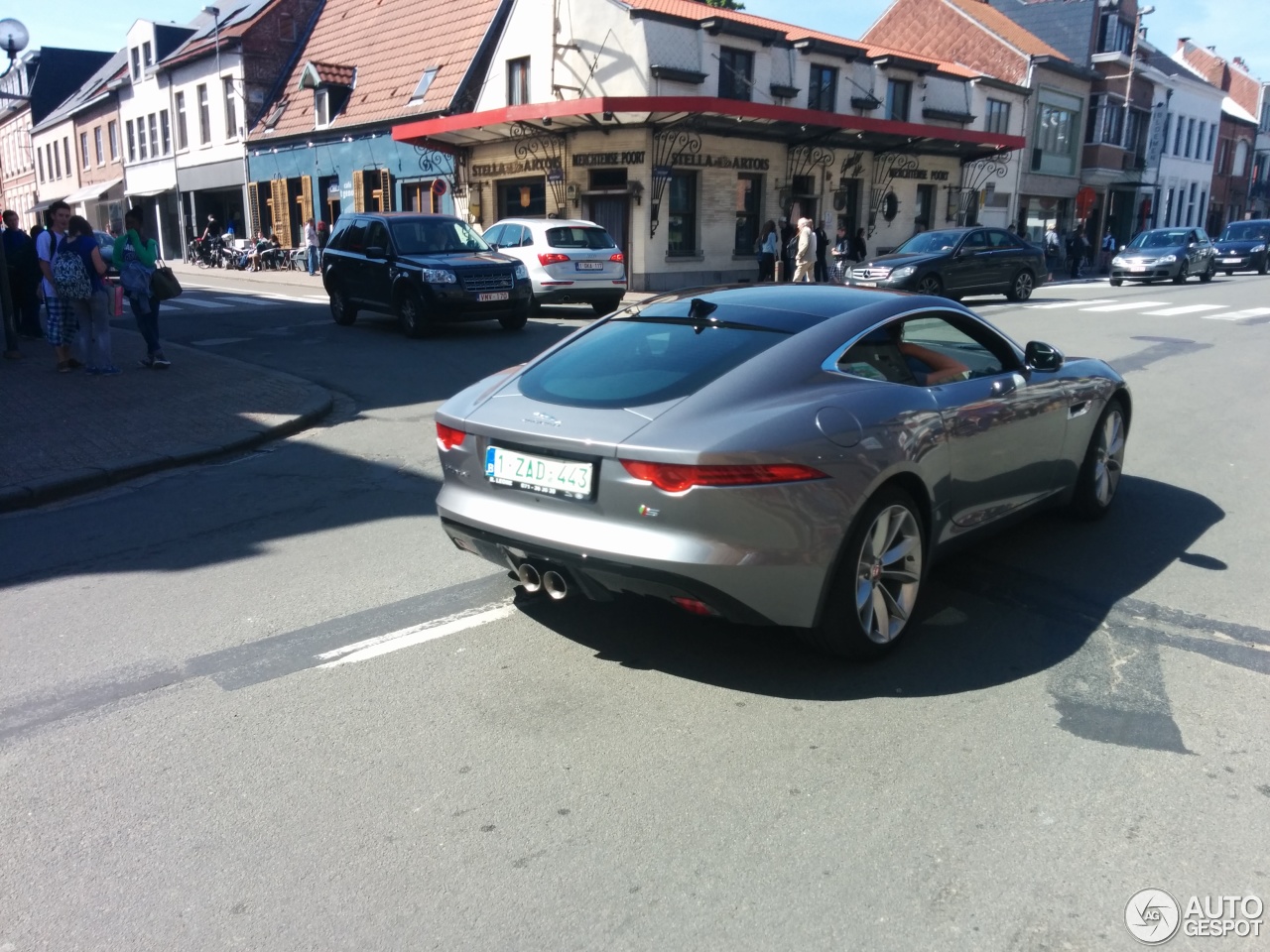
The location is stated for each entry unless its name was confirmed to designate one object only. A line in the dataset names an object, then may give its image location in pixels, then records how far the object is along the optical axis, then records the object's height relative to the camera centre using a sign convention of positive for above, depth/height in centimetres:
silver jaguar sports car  355 -83
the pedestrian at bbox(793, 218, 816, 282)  1914 -30
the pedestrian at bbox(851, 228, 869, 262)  2639 -38
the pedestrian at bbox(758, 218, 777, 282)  2255 -39
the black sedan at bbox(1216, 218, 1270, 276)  3450 -41
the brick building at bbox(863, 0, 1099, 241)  3756 +597
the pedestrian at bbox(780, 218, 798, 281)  2470 -34
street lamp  1208 -110
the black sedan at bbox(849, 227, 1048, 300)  1892 -59
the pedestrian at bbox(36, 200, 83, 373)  1092 -95
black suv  1398 -61
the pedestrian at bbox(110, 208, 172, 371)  1082 -38
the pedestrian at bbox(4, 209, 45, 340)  1373 -67
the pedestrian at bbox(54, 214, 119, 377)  1028 -68
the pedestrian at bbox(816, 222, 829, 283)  2383 -40
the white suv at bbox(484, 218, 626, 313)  1695 -45
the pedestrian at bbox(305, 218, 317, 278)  3020 -43
